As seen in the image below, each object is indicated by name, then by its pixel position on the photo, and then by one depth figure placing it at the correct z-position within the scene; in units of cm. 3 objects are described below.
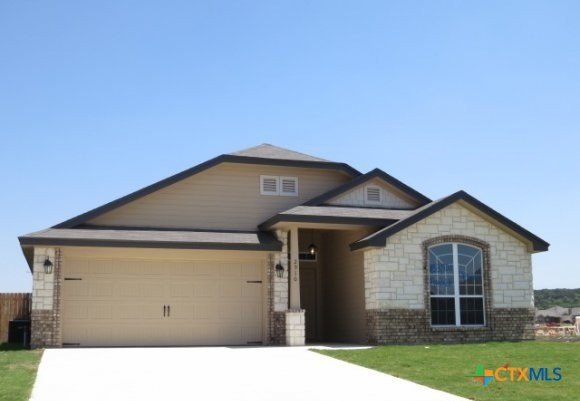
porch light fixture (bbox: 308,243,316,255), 2303
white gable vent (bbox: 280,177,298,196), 2209
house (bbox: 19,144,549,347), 1914
